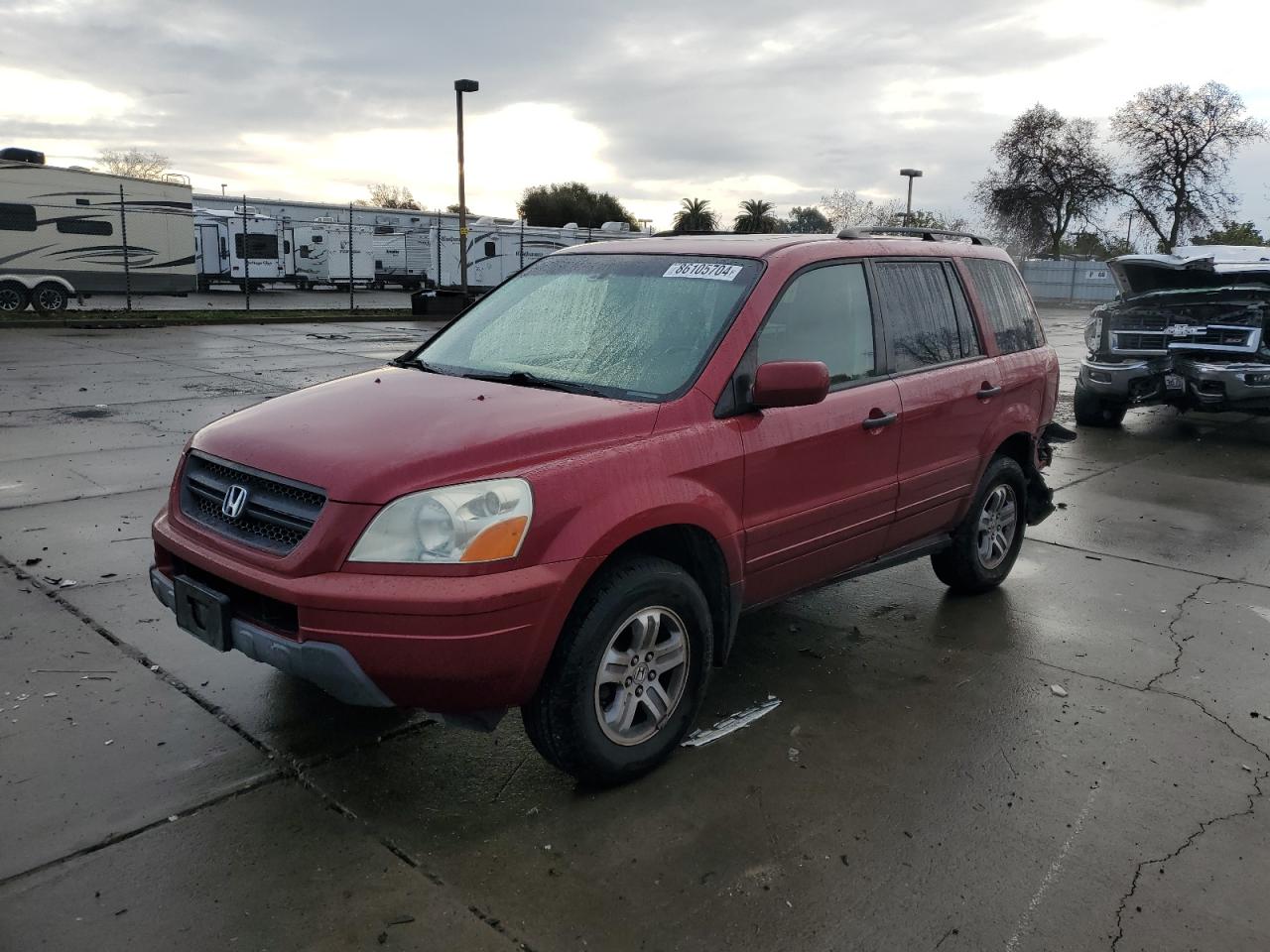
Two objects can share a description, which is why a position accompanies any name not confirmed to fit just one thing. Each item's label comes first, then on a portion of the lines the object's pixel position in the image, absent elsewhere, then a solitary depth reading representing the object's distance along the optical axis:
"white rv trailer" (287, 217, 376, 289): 36.09
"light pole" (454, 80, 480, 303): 24.78
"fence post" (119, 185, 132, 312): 22.80
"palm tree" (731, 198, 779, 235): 51.31
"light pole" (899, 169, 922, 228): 39.22
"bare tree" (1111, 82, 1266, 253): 37.69
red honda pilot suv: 2.90
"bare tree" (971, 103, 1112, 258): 44.41
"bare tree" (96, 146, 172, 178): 65.12
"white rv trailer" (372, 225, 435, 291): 38.84
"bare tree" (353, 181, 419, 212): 76.75
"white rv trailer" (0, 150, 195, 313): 22.70
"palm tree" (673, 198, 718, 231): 65.62
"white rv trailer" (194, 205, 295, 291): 34.28
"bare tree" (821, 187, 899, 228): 45.25
